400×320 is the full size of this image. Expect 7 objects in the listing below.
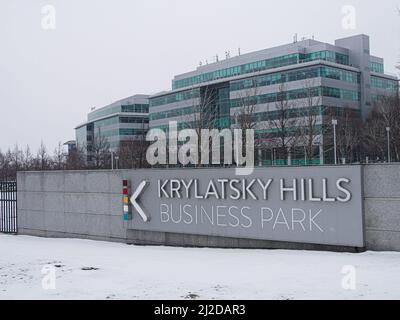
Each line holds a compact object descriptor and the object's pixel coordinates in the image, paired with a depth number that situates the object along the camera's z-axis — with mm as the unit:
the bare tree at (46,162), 60638
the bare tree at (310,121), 22547
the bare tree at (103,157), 64538
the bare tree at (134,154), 50672
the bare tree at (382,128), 44688
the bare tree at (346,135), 50531
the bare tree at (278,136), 27144
